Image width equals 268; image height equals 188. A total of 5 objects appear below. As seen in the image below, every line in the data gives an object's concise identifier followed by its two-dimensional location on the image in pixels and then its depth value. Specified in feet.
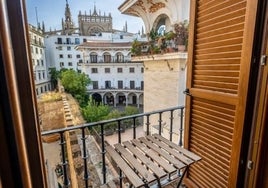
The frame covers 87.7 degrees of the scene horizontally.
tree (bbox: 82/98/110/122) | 29.57
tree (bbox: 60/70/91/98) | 42.50
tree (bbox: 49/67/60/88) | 61.12
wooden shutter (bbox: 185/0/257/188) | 3.27
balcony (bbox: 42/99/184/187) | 4.21
